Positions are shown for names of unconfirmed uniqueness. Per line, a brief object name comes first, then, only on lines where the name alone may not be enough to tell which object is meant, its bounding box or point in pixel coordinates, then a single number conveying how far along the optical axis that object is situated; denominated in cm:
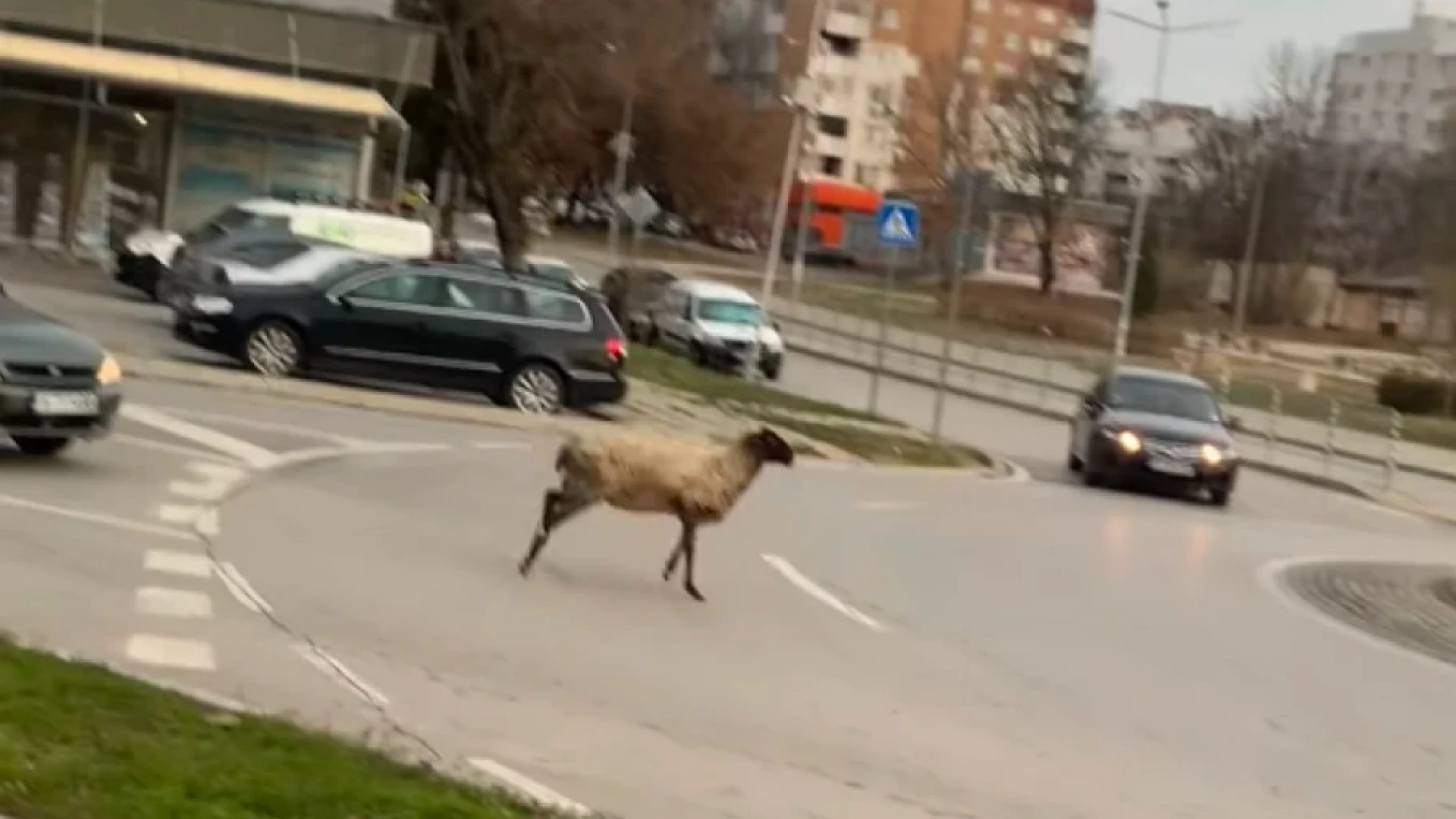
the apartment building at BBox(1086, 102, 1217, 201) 9631
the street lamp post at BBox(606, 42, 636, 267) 6694
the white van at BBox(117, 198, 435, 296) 3644
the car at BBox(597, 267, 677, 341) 5122
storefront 4138
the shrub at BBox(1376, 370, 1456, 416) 5906
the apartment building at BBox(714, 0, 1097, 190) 11825
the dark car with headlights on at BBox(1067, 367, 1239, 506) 3156
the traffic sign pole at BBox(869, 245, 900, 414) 3412
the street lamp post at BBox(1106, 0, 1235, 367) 5753
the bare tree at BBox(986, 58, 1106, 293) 8438
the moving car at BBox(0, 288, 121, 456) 1648
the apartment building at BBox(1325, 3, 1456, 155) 15500
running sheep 1473
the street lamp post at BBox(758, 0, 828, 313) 6512
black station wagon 2758
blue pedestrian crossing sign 3238
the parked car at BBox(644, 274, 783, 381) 4744
